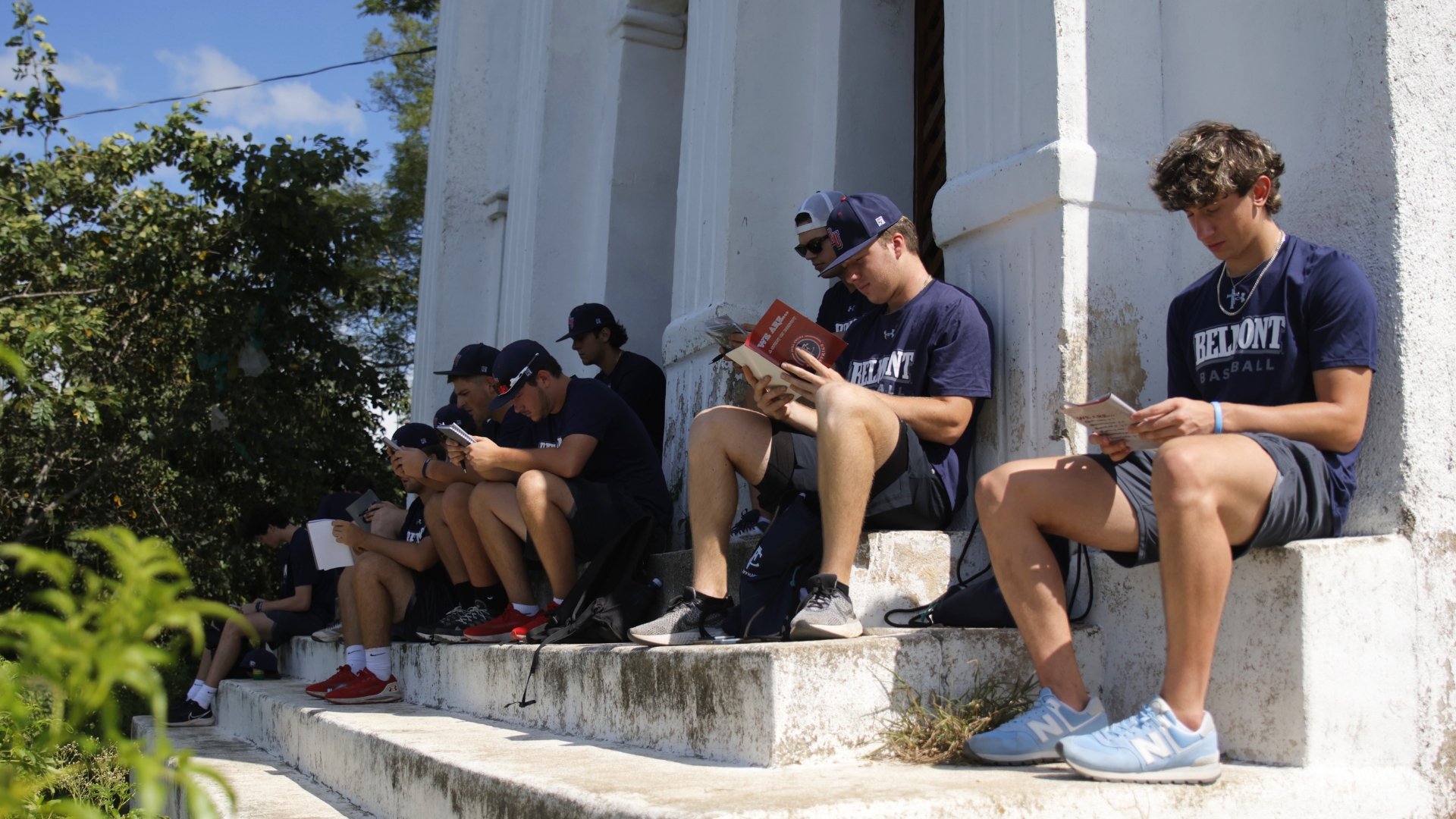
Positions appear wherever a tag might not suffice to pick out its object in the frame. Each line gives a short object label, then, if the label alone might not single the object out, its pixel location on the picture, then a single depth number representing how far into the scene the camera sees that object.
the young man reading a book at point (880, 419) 3.35
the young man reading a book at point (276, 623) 7.44
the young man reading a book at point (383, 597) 5.48
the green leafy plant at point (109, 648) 0.88
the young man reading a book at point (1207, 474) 2.42
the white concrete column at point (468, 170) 9.02
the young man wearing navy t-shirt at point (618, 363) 5.93
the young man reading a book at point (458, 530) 5.04
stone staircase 2.31
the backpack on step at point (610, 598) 3.99
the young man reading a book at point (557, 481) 4.52
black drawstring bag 2.96
